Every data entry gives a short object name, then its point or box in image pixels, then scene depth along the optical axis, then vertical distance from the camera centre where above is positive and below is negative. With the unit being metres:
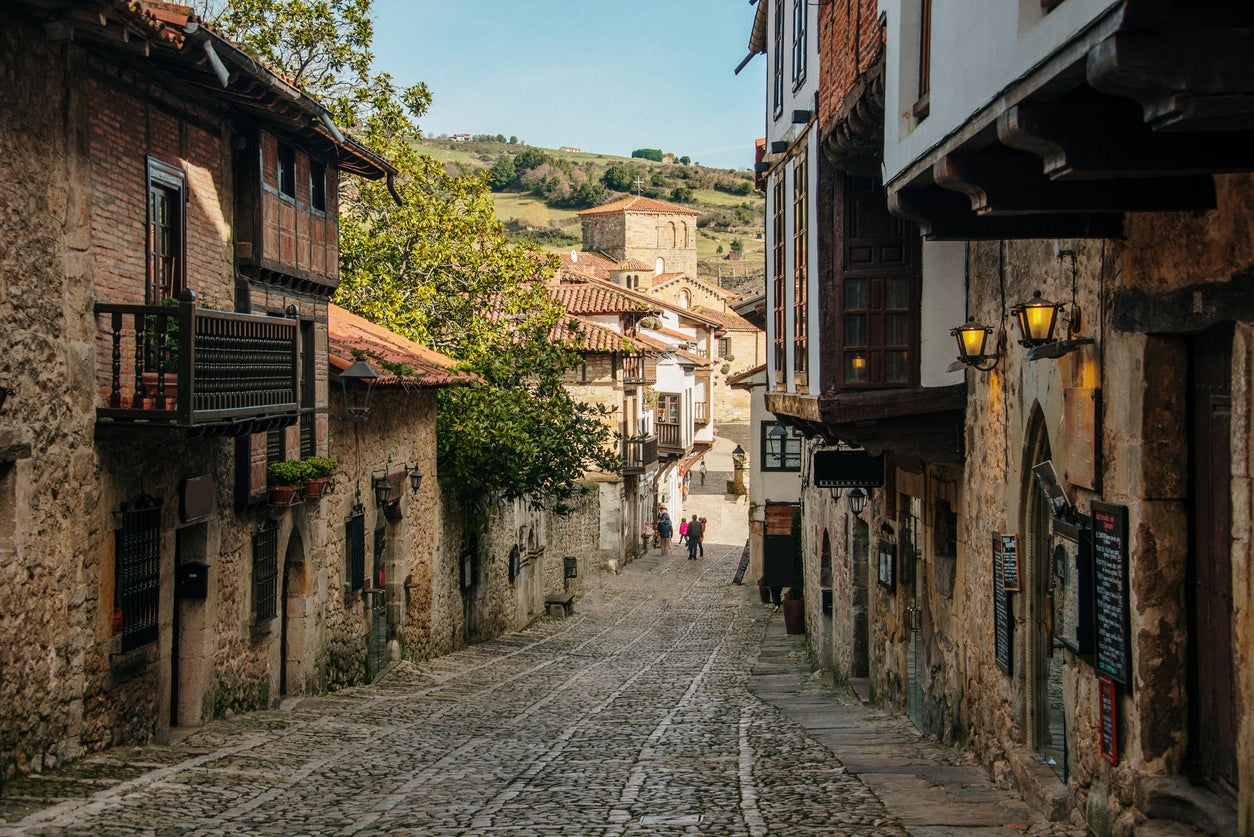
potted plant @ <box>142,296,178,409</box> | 11.12 +0.62
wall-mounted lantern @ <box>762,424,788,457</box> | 36.88 -0.28
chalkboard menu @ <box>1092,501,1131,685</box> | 6.95 -0.86
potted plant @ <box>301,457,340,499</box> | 15.37 -0.51
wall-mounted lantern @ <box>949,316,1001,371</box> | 9.77 +0.65
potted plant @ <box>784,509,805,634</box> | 26.11 -3.40
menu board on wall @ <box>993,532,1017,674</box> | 9.56 -1.36
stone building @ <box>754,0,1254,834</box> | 5.31 +0.26
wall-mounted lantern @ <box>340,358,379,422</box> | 17.38 +0.43
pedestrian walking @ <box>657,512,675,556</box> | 51.28 -3.93
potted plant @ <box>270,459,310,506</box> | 14.89 -0.59
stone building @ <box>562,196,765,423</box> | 98.62 +14.15
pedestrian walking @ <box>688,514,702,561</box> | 48.62 -3.96
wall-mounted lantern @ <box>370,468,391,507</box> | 18.91 -0.80
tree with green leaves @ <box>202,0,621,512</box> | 26.03 +3.71
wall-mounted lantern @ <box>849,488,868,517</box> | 17.14 -0.94
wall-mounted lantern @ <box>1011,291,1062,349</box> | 8.02 +0.66
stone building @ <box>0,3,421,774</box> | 9.57 +0.49
